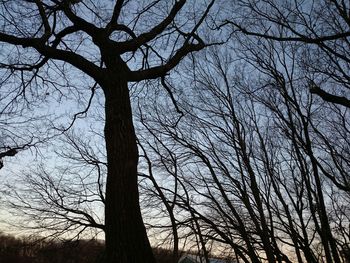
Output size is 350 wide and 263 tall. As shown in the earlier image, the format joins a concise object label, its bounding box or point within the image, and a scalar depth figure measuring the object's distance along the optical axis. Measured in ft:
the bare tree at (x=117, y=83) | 12.12
